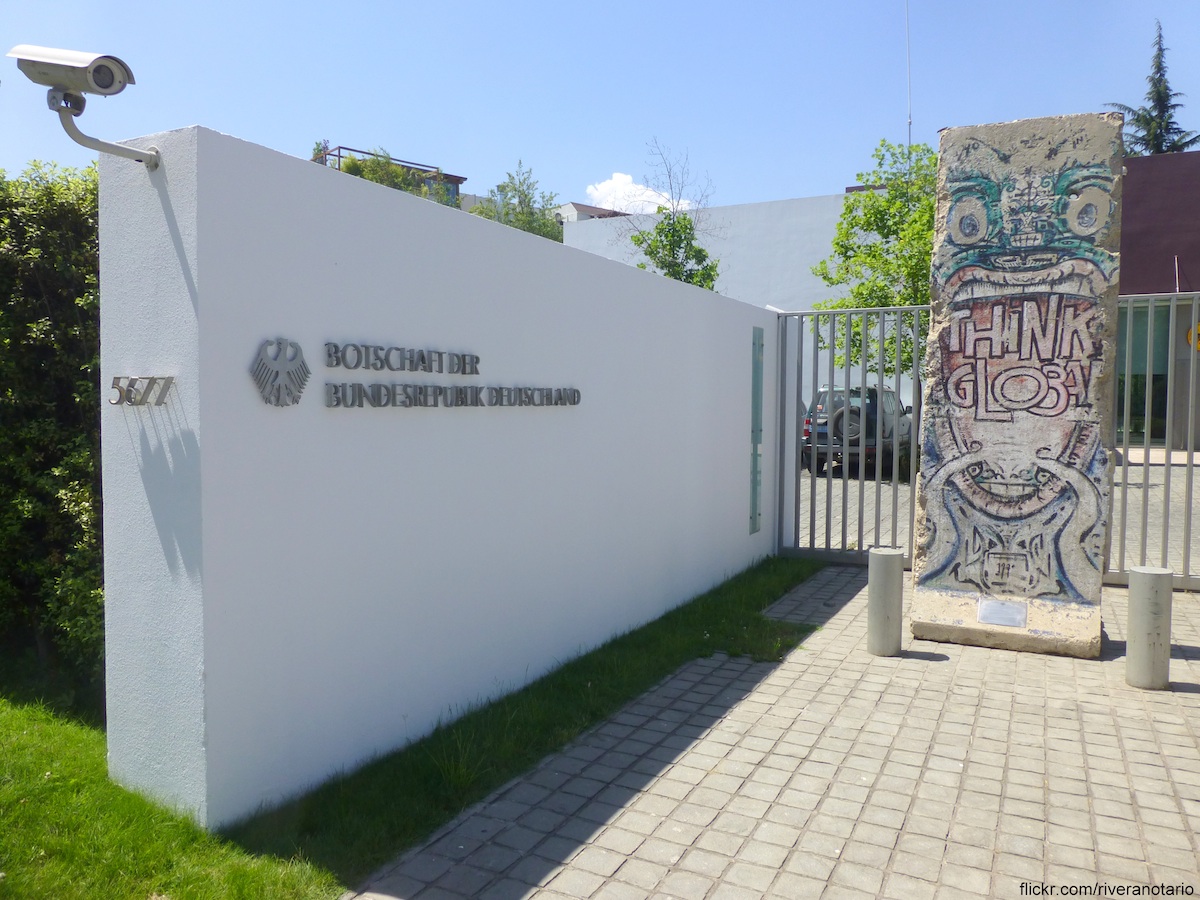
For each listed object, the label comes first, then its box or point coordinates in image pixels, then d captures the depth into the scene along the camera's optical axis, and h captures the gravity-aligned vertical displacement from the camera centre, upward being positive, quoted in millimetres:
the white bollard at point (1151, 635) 6125 -1399
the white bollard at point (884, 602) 6906 -1359
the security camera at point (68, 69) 3586 +1312
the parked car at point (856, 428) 9656 -123
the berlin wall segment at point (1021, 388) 7082 +245
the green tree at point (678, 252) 17578 +3080
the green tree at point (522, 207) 34594 +7839
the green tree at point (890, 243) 16781 +3275
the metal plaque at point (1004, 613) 7160 -1484
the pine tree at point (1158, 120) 40375 +13032
